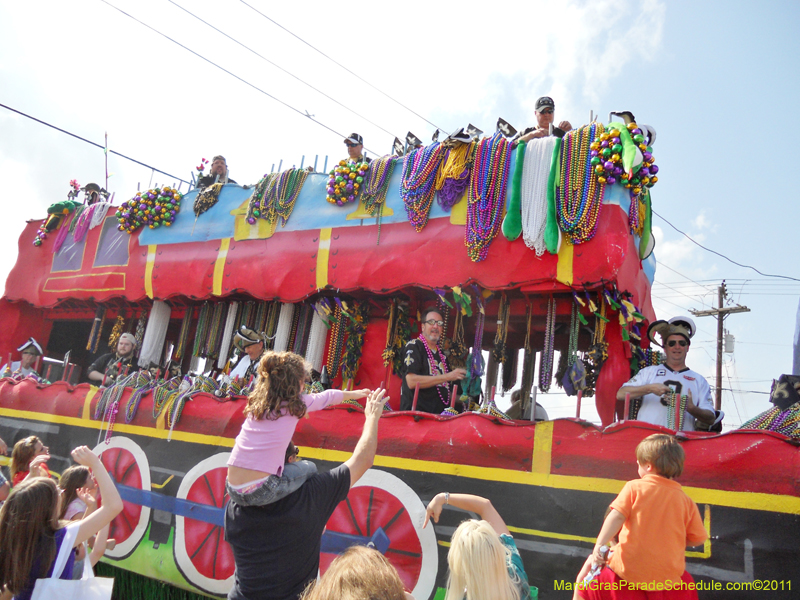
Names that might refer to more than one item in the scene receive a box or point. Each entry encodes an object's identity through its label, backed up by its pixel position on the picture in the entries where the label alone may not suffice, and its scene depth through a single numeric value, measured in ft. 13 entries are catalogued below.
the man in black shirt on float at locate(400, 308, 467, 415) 16.61
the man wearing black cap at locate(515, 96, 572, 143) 19.70
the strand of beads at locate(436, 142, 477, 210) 18.80
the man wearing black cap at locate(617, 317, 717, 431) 14.17
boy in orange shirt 9.24
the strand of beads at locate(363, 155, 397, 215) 20.62
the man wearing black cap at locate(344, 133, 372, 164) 22.26
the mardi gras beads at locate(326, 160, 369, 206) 21.13
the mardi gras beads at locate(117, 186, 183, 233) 26.50
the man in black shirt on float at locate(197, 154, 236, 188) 27.00
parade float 12.31
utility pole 65.53
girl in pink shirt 8.57
